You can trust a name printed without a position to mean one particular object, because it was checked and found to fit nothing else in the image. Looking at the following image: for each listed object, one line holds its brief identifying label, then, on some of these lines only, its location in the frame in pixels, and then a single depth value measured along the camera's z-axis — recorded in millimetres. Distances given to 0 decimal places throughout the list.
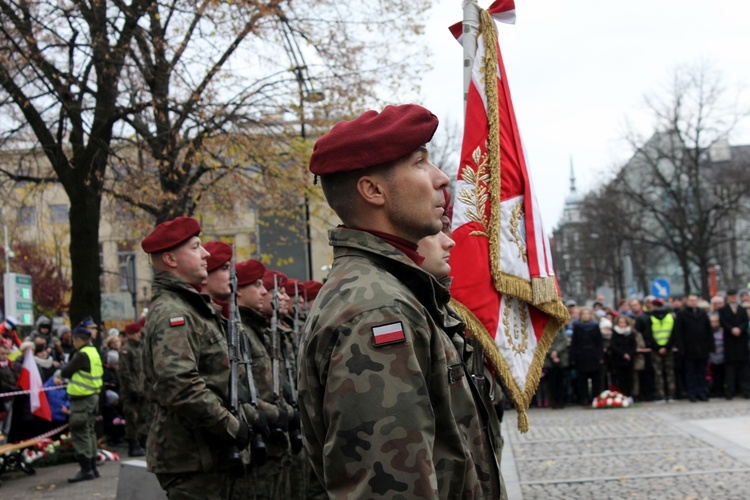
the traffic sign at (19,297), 17344
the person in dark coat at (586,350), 18281
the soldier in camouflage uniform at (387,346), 2021
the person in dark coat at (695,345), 17578
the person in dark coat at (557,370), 18531
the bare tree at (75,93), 14531
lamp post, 17391
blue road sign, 30125
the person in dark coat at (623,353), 18359
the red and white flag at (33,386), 12188
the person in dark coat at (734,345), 17656
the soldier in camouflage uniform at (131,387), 13570
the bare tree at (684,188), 45062
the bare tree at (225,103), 15820
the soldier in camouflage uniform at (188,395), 4660
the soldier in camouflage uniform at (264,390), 5836
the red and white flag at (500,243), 4852
